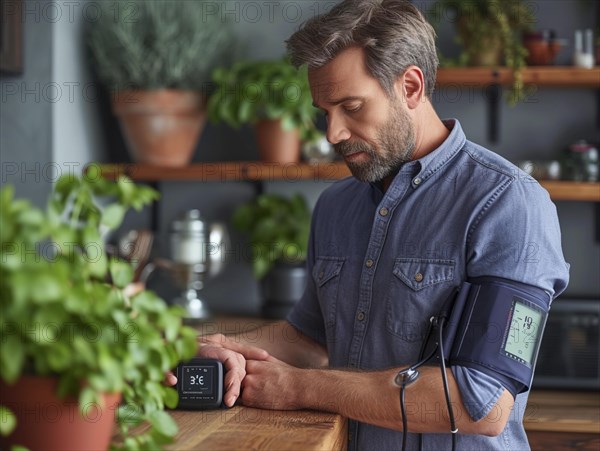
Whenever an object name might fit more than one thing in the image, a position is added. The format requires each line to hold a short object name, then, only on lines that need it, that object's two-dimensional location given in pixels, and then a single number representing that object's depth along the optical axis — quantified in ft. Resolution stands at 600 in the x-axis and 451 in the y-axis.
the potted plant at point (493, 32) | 8.98
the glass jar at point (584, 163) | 8.90
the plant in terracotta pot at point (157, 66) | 9.32
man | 4.45
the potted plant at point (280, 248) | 9.28
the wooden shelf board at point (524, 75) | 8.85
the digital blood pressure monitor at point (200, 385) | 4.31
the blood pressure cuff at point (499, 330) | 4.45
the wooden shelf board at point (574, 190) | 8.71
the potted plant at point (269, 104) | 9.13
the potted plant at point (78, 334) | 2.24
